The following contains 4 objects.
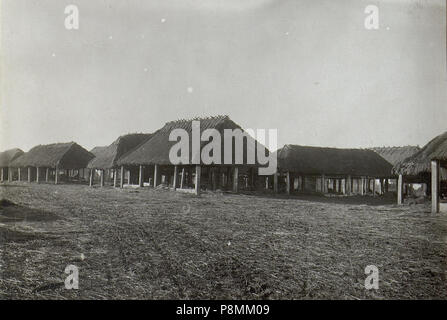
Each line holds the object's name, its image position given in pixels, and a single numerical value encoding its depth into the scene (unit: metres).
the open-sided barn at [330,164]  26.56
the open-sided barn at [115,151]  31.96
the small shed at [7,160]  44.09
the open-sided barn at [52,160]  36.31
